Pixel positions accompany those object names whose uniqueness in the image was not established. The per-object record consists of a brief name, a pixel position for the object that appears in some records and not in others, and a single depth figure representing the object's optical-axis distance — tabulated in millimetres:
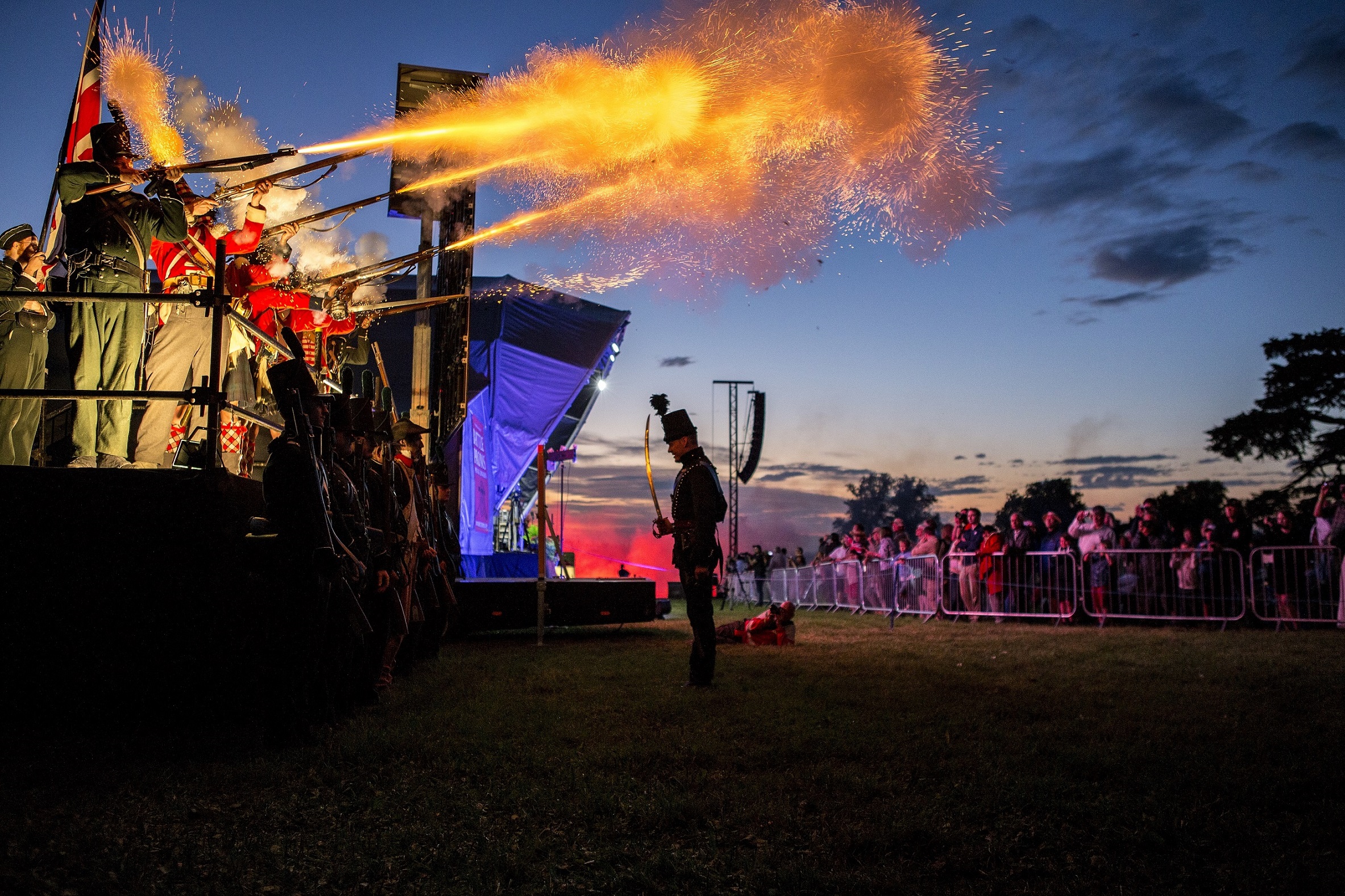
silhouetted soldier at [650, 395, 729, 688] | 7750
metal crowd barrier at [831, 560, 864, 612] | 20766
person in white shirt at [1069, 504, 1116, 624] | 14742
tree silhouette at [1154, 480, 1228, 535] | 31422
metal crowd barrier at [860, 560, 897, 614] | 19062
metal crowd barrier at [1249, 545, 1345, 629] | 12641
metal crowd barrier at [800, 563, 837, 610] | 22562
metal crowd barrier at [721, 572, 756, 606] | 30938
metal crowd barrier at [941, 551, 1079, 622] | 15352
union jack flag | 7266
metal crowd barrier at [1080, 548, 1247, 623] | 13594
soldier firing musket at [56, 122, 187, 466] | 6270
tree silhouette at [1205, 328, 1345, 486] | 27469
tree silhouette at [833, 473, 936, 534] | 79500
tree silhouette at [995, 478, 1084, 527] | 47781
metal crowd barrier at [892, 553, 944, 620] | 17438
